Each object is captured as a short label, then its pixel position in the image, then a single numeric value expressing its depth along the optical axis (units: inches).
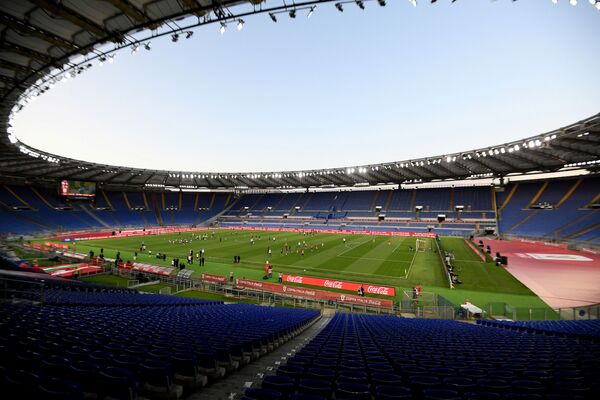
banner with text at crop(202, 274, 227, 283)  986.0
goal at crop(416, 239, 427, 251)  1634.6
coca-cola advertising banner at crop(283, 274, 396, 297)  870.1
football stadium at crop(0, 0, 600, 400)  187.6
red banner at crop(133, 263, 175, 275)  1082.9
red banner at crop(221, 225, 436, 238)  2255.2
